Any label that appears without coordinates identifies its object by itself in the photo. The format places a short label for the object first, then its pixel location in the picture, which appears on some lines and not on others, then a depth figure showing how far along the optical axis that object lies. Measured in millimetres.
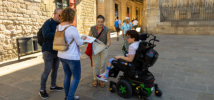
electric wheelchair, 2939
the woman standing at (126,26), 8464
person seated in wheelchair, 3105
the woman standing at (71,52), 2693
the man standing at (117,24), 13559
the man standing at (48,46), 3152
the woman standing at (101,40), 3746
